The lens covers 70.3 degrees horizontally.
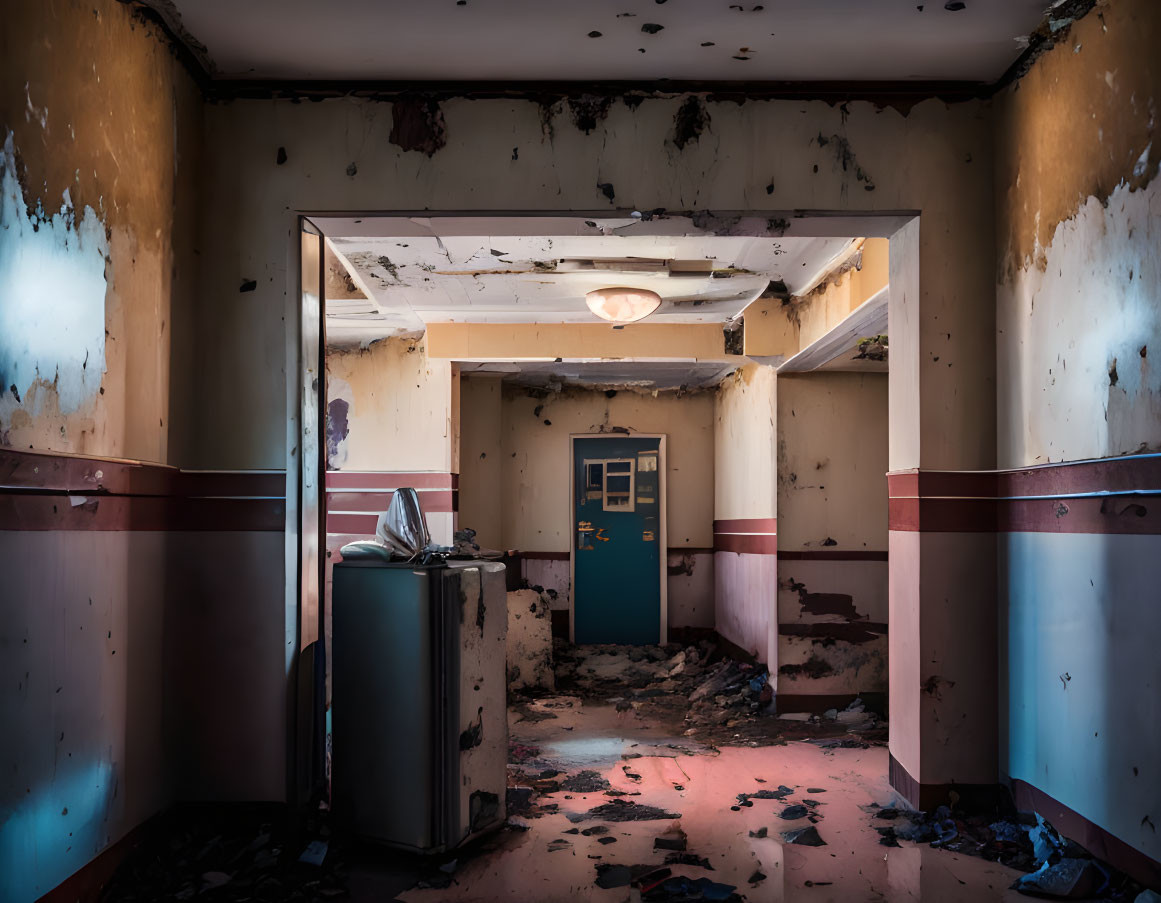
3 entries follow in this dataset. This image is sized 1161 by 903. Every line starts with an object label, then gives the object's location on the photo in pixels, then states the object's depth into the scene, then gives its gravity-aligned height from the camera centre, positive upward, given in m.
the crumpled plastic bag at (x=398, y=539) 2.96 -0.20
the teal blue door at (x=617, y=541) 7.78 -0.52
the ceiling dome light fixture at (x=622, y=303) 4.69 +1.05
